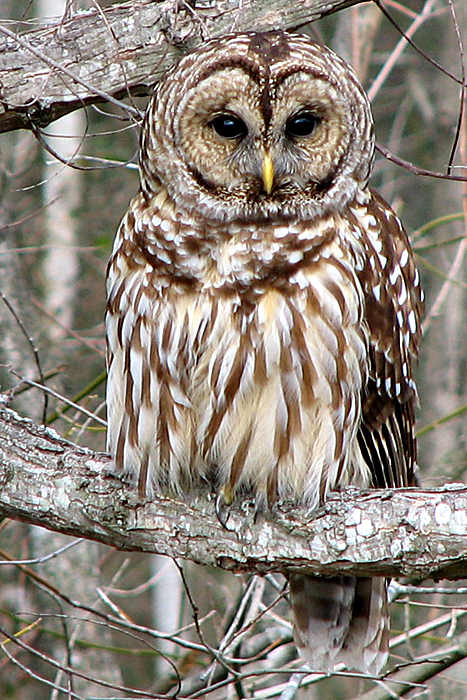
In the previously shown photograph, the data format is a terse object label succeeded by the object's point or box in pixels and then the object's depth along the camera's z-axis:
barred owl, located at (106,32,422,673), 7.36
